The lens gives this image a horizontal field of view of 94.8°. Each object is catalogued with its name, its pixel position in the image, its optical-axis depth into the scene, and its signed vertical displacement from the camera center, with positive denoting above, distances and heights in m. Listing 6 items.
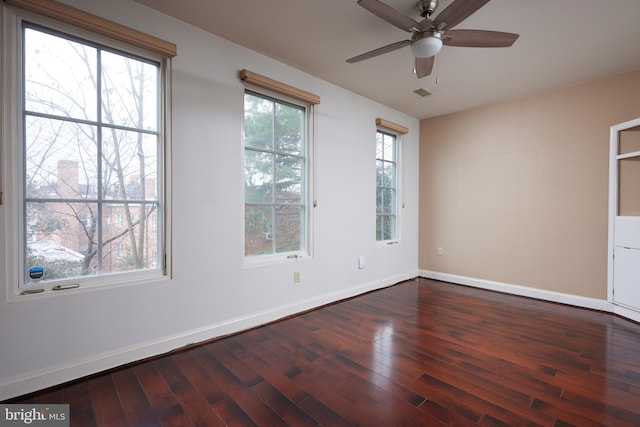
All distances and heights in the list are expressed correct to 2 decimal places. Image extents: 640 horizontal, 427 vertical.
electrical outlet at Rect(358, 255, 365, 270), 3.85 -0.69
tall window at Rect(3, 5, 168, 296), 1.82 +0.35
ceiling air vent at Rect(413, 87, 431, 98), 3.63 +1.47
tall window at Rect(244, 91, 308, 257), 2.85 +0.34
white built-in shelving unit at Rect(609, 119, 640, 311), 2.92 -0.06
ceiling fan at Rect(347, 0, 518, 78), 1.81 +1.22
